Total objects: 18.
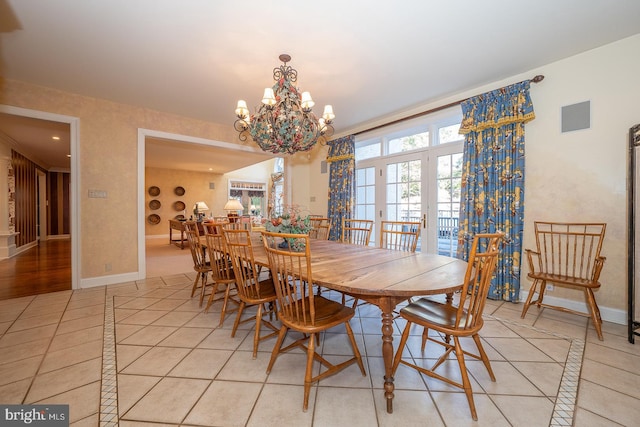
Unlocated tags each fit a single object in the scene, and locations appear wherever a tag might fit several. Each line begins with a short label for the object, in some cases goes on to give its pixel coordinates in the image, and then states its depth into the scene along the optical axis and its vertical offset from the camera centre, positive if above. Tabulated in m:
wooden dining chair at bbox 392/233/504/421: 1.35 -0.65
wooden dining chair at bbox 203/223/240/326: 2.37 -0.54
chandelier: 2.34 +0.86
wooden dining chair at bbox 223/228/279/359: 1.93 -0.58
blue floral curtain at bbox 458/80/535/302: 2.86 +0.42
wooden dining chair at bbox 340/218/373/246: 3.13 -0.35
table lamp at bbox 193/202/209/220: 7.18 +0.02
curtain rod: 2.73 +1.39
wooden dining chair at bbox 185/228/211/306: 2.84 -0.52
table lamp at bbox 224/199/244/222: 6.56 +0.10
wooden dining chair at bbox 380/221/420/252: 2.56 -0.32
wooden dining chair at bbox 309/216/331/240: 3.59 -0.33
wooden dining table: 1.35 -0.40
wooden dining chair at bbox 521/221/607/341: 2.25 -0.46
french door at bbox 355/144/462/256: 3.56 +0.28
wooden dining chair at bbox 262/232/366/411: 1.42 -0.65
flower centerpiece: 2.35 -0.13
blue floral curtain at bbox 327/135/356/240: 4.70 +0.55
